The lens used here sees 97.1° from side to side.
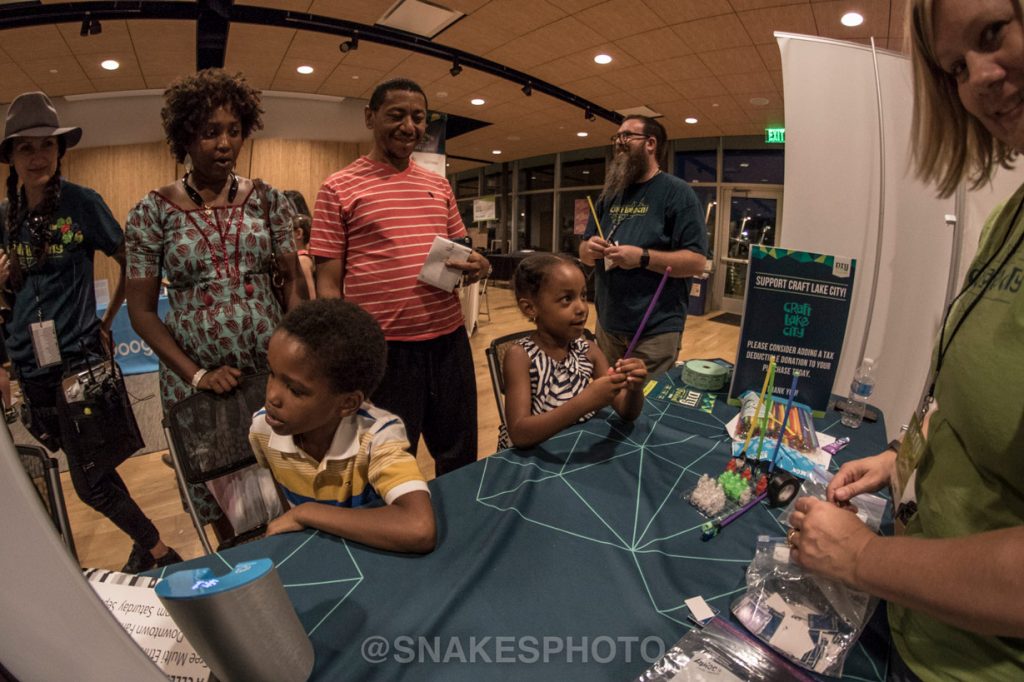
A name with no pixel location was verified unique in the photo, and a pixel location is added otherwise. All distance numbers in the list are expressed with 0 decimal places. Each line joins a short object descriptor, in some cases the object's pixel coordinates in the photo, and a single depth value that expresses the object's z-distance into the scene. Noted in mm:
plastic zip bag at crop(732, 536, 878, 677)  609
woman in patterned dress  1290
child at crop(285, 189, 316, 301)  2613
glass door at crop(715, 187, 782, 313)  8031
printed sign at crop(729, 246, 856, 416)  1431
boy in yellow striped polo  918
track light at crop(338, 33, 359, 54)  4047
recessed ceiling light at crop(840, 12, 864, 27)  3291
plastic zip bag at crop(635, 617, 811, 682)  575
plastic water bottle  1395
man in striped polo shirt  1539
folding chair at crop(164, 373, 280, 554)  1072
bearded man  1934
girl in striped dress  1183
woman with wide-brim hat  1102
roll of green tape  1626
